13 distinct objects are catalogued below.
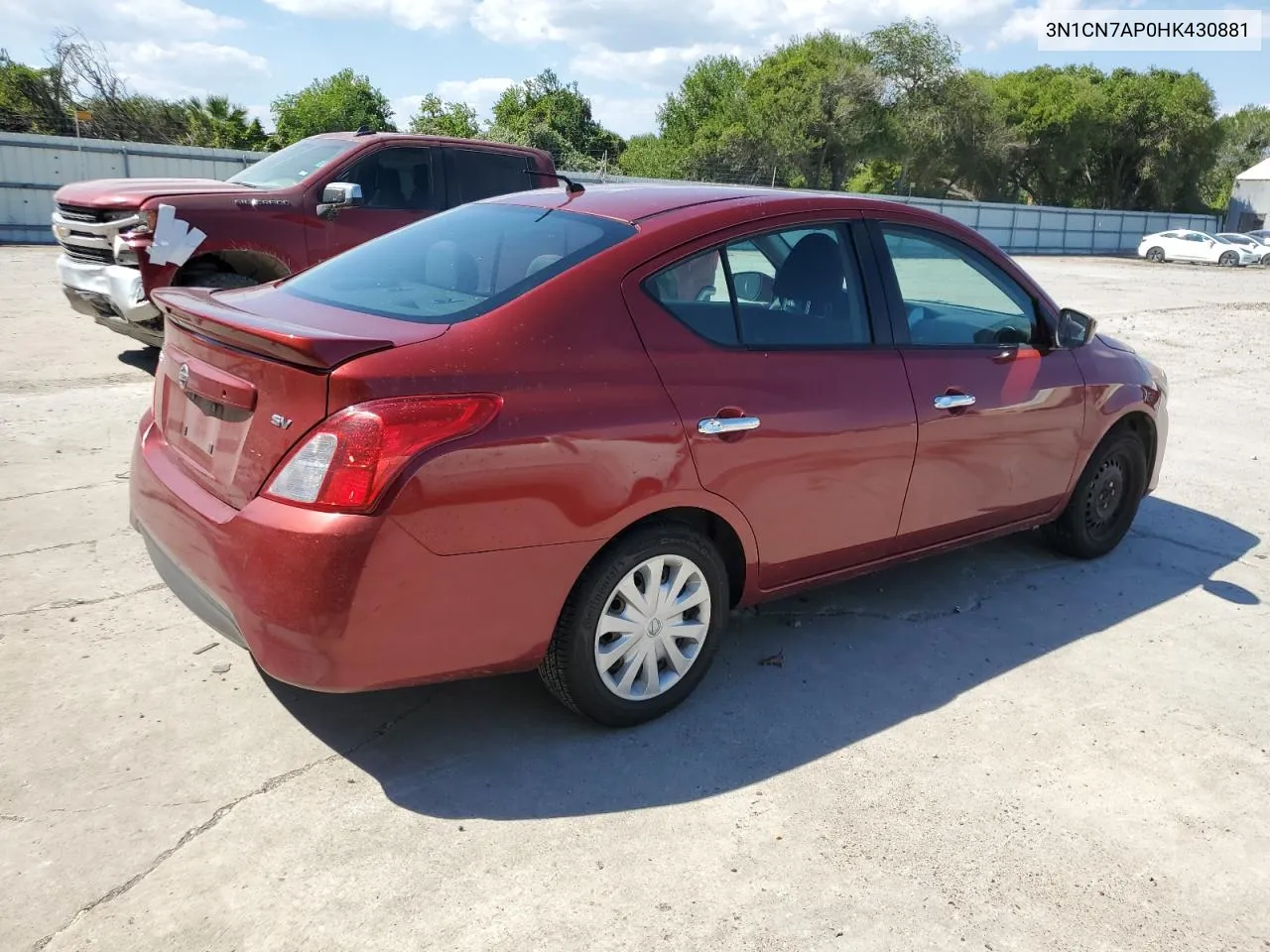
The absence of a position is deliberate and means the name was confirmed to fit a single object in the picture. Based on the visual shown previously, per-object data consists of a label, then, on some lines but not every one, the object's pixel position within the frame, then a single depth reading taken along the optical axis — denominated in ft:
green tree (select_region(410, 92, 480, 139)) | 179.11
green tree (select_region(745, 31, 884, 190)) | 176.86
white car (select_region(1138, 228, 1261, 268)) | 127.95
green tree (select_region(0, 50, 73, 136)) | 106.16
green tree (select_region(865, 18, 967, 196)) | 183.52
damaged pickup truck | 24.75
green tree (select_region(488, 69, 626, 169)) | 220.64
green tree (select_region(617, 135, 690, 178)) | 150.71
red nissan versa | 9.14
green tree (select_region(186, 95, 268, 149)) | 117.08
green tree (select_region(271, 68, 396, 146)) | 178.50
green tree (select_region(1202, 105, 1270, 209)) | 251.19
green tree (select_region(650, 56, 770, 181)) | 160.56
